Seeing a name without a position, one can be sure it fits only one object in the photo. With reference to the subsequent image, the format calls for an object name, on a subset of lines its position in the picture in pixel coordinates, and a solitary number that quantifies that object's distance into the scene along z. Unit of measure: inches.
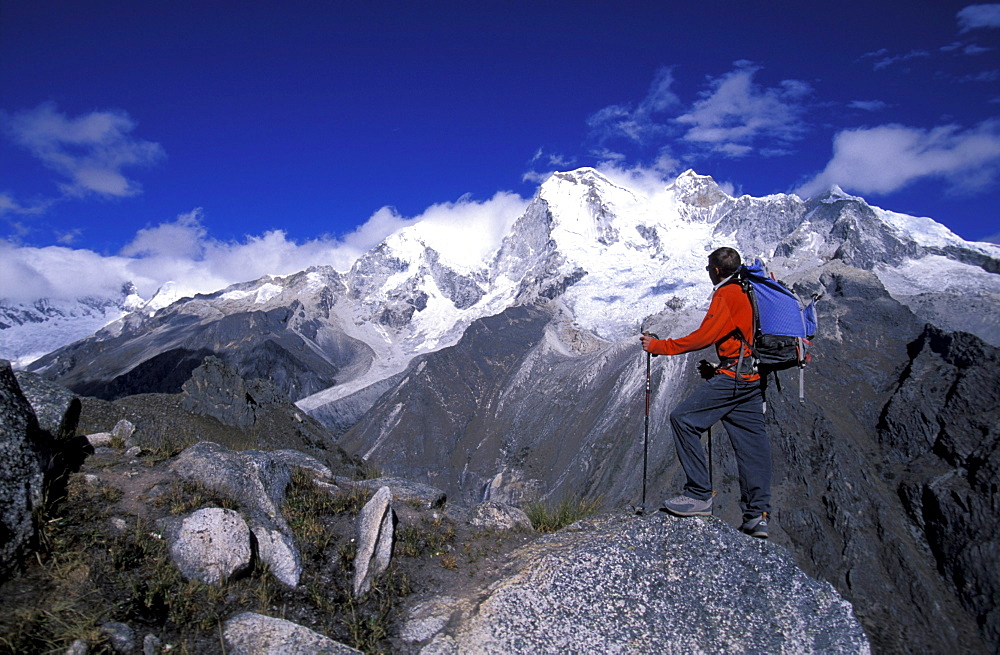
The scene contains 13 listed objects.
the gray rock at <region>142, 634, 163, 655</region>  153.7
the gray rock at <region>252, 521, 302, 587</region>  196.1
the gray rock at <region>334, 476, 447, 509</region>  287.4
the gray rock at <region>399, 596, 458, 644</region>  175.8
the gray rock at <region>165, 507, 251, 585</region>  186.5
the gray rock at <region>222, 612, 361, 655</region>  160.7
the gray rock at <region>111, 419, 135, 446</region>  294.2
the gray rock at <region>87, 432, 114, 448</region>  279.5
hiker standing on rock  228.1
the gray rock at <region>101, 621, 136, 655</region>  151.1
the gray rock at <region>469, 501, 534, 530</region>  267.6
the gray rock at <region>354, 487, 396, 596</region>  201.8
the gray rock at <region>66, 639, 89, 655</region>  142.3
